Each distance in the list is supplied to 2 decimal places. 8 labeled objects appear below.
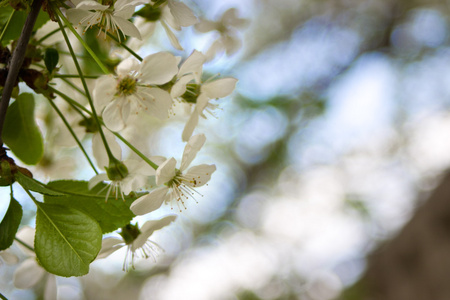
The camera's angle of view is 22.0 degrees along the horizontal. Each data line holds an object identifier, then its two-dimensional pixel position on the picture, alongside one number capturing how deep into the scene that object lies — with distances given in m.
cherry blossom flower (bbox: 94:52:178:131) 0.35
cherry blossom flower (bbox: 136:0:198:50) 0.35
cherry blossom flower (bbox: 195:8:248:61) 0.43
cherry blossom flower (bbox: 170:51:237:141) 0.36
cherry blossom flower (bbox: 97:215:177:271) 0.38
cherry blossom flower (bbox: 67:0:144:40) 0.33
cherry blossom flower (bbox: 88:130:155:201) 0.36
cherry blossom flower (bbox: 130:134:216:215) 0.35
